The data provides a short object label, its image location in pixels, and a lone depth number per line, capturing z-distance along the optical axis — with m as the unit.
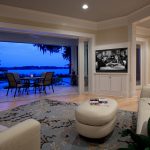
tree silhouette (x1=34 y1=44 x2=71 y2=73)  9.34
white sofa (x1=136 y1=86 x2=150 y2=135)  1.48
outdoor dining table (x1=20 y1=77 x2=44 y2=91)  6.19
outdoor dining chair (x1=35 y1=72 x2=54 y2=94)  6.09
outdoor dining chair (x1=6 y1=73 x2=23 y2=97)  5.60
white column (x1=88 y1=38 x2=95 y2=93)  5.83
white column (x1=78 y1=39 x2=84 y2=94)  6.01
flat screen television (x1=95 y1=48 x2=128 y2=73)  5.24
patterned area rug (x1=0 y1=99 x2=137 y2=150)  1.99
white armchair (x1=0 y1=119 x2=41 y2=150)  0.89
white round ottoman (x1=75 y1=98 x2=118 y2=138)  1.96
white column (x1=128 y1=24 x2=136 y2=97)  5.00
